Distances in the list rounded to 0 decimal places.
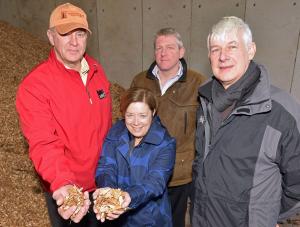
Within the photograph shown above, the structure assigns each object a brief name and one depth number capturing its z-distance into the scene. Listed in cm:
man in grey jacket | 140
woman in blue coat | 173
